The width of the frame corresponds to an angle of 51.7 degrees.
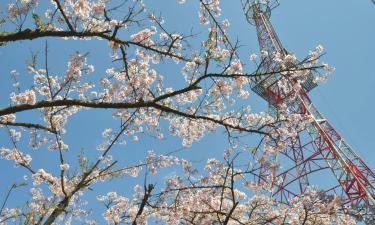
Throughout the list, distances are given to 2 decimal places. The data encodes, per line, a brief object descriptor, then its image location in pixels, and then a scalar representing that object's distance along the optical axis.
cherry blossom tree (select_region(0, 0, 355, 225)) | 4.90
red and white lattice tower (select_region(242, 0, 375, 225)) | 17.08
